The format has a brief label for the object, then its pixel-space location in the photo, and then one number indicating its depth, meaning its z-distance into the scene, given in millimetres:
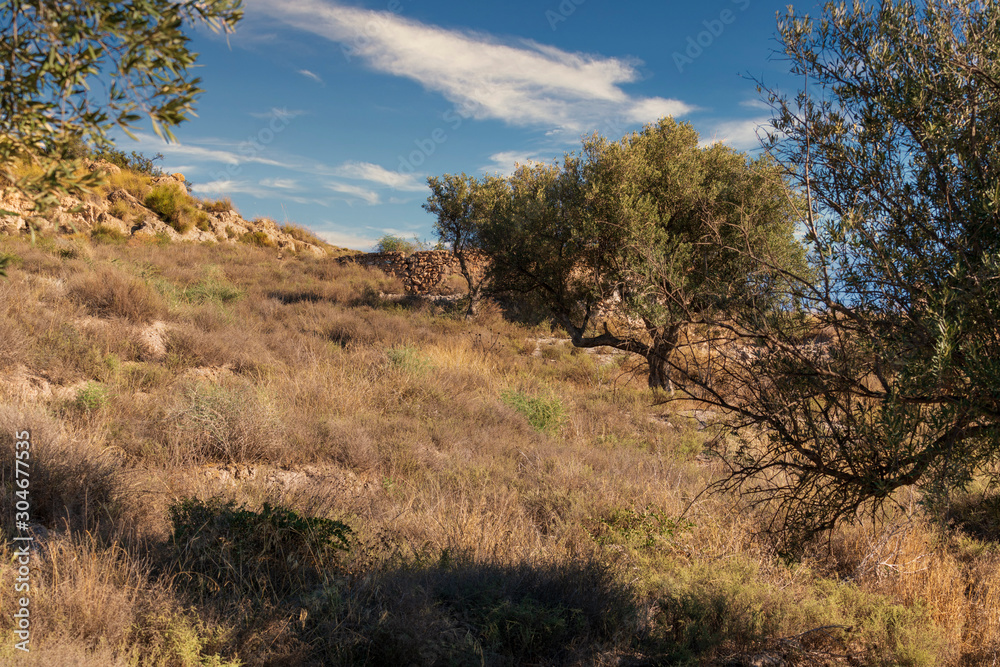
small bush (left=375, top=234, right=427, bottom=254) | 30031
